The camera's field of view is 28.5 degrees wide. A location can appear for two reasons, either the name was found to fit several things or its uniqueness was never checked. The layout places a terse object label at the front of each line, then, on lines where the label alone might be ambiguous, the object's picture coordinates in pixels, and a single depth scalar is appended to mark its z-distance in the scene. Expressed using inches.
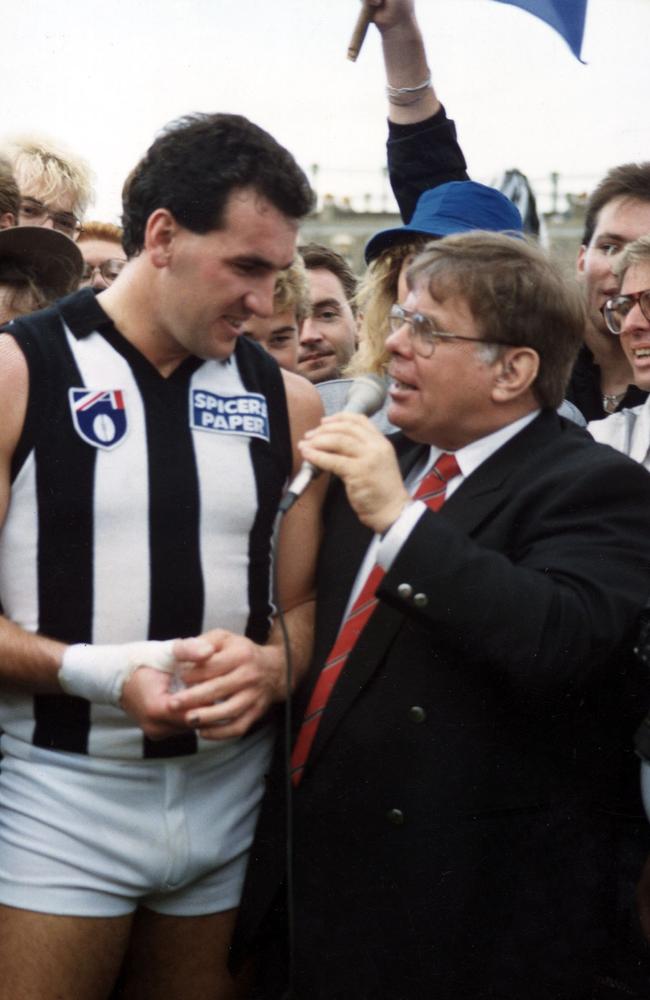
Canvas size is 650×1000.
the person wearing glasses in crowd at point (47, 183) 184.4
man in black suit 93.4
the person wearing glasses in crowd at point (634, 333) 122.7
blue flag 159.3
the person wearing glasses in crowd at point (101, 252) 202.2
